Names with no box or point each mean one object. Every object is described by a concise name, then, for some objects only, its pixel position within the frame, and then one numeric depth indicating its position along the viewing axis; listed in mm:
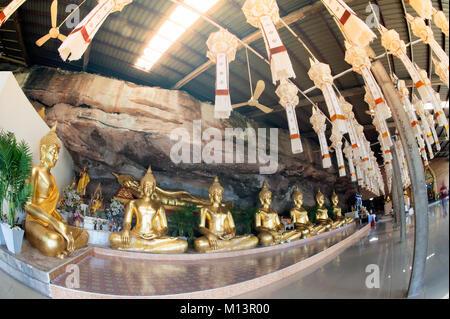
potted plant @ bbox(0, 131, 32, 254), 3773
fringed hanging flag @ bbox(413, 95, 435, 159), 7051
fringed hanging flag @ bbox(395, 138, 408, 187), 8872
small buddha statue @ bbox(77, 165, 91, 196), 7219
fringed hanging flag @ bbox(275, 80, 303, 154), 4966
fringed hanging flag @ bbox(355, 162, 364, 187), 9084
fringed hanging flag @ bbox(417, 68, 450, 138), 4970
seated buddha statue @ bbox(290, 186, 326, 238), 8227
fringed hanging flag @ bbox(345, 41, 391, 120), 4289
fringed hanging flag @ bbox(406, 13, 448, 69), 4488
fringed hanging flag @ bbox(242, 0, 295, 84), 2729
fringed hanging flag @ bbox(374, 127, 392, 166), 5820
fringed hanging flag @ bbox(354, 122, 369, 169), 5736
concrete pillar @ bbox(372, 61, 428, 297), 2709
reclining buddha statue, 7656
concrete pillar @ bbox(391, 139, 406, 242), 6062
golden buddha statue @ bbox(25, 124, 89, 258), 3684
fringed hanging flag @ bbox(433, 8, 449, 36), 4020
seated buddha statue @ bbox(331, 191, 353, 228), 10551
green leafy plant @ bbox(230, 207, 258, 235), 8680
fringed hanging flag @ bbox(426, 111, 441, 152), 7608
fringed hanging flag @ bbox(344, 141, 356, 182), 8456
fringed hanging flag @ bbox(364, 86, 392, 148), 5363
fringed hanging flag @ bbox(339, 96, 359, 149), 5610
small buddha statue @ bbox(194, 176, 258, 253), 5805
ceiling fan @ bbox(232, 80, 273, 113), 5832
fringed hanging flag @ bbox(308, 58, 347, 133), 4441
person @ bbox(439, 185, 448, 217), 9764
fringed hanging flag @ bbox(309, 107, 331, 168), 5609
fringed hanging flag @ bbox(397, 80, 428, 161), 5850
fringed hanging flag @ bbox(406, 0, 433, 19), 3558
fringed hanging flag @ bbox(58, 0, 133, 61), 2555
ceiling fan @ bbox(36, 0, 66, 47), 4078
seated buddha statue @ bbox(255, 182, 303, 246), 6879
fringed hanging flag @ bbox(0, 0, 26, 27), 3148
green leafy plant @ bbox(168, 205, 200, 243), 7199
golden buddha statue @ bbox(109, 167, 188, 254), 5152
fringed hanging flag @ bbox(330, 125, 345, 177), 6042
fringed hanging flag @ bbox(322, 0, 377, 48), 2614
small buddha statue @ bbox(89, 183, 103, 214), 6355
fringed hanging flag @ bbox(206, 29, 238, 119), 3121
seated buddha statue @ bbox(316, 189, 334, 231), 10041
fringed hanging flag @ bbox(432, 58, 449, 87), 4801
